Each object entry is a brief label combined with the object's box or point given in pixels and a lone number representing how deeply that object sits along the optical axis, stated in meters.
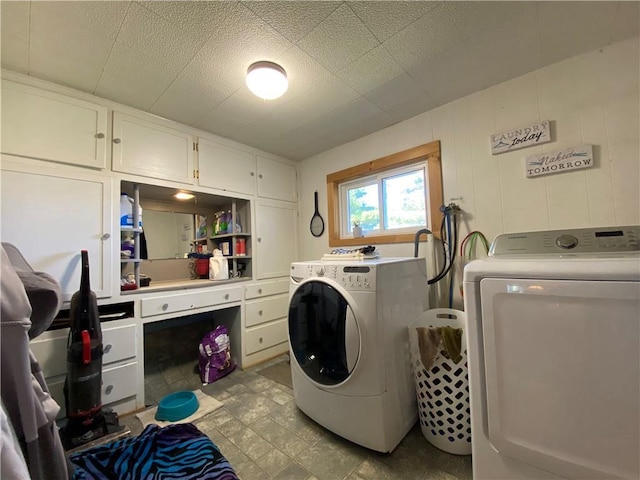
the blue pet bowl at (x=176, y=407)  1.68
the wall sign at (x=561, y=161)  1.49
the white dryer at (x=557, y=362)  0.70
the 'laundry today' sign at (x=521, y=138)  1.61
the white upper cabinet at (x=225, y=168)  2.32
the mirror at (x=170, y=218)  2.48
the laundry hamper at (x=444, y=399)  1.33
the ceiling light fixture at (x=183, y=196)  2.46
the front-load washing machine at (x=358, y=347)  1.31
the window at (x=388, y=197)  2.10
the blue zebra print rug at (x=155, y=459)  1.09
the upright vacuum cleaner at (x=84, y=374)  1.43
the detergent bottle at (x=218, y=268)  2.49
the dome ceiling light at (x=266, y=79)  1.49
